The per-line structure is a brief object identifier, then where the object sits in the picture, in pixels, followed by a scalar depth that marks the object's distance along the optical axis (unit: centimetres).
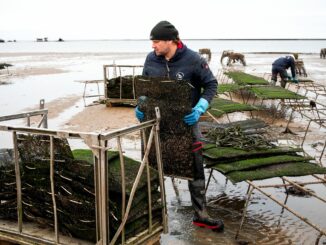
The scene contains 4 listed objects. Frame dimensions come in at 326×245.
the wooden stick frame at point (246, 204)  448
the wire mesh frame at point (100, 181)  331
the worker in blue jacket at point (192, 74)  472
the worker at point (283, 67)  1634
